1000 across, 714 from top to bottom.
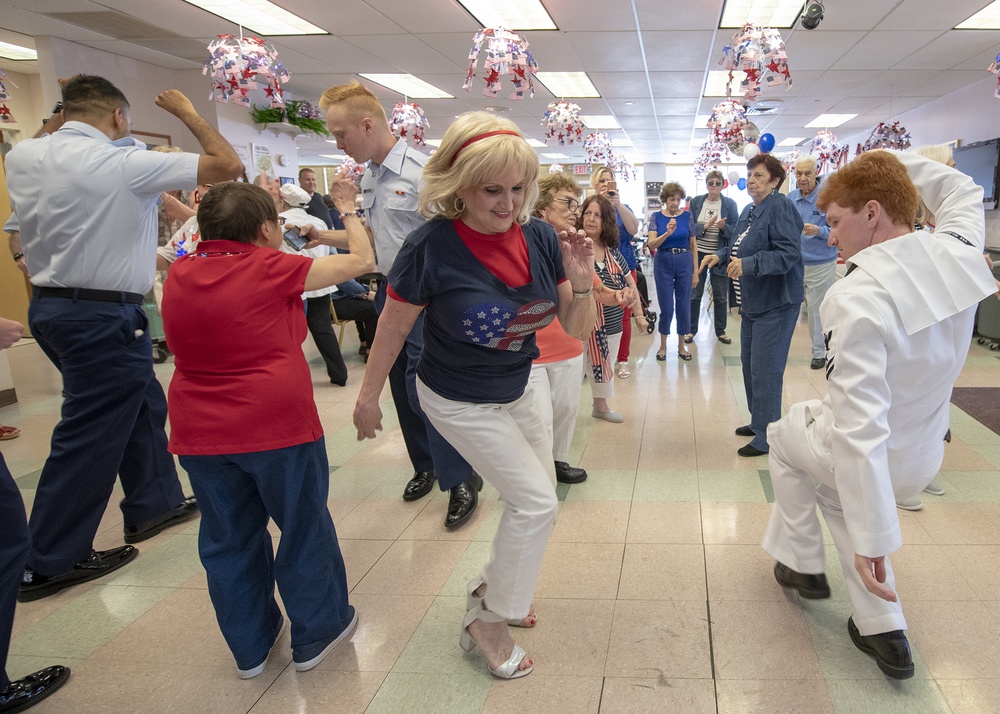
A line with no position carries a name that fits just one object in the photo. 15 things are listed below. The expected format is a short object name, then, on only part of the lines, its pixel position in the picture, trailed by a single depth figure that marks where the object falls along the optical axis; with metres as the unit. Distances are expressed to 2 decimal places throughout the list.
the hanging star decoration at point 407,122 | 7.96
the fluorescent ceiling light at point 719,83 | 8.36
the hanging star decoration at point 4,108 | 5.36
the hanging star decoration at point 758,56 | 4.92
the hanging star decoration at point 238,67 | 5.30
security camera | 5.07
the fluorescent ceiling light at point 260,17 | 6.24
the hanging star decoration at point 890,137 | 8.80
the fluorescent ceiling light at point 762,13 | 6.08
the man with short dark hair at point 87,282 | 2.50
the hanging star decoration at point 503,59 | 4.82
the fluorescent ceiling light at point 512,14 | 6.14
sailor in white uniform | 1.66
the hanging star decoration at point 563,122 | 6.89
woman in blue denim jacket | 3.46
